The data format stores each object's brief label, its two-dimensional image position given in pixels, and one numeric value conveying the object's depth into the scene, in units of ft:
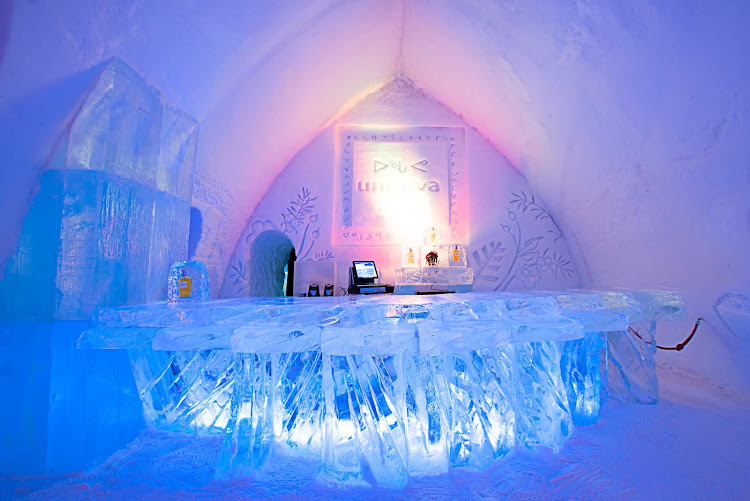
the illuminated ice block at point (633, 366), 7.95
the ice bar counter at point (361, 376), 5.02
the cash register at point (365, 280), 13.37
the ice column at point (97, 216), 5.39
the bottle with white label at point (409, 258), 14.67
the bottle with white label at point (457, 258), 14.79
